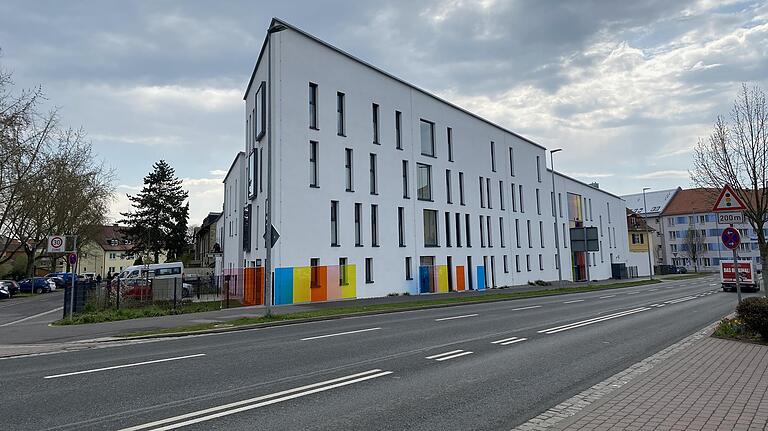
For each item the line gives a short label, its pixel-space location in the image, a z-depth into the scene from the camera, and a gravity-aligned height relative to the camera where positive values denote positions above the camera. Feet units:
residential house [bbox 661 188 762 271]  273.72 +15.63
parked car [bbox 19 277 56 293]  175.42 -3.54
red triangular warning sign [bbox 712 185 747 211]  37.52 +4.48
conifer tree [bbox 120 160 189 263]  232.12 +26.42
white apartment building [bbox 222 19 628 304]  90.89 +18.92
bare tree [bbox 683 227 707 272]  265.54 +8.87
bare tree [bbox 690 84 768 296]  49.37 +9.37
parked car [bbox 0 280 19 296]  152.33 -3.23
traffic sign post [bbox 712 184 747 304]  37.78 +3.72
